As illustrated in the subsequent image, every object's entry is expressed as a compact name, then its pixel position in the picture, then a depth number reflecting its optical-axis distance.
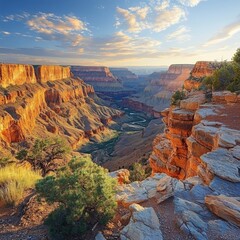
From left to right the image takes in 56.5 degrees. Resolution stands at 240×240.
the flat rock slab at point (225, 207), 5.82
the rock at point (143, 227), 5.62
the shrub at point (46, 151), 19.68
